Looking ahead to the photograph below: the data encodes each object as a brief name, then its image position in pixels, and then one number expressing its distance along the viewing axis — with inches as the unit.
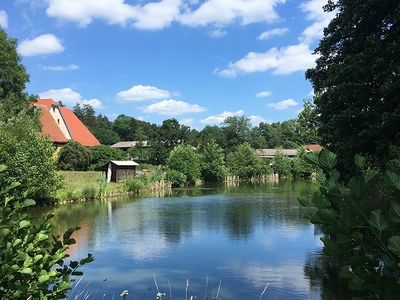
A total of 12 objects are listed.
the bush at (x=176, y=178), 1860.2
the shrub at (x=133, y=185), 1499.8
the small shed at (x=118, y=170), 1596.9
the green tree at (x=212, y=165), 2246.6
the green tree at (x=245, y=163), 2517.2
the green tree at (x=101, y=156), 1674.3
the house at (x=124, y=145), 2881.4
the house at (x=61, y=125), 1768.0
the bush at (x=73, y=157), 1549.0
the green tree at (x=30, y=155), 1029.2
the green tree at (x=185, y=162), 1984.5
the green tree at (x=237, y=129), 3486.7
